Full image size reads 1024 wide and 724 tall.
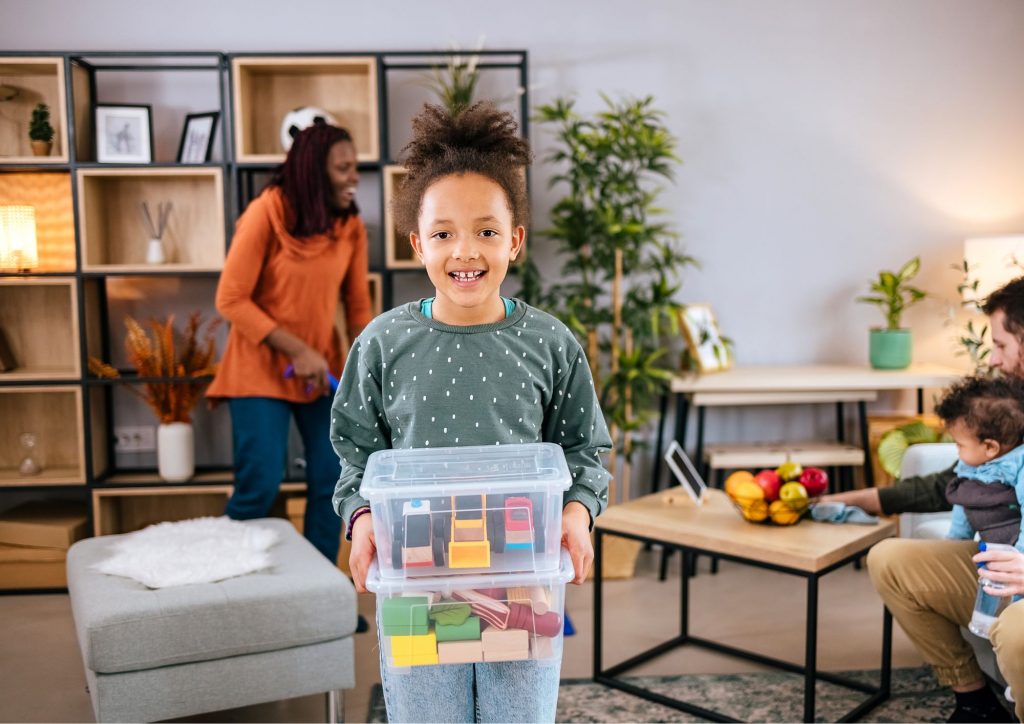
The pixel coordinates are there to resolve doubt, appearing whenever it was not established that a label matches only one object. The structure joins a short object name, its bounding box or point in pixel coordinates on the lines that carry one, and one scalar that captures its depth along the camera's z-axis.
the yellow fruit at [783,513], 2.47
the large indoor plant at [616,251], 3.42
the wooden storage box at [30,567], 3.50
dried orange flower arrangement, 3.53
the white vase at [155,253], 3.60
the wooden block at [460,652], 1.09
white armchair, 2.67
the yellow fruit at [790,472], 2.52
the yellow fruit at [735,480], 2.51
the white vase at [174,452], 3.56
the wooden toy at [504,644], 1.09
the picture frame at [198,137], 3.62
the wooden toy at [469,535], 1.09
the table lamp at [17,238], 3.48
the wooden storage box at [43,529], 3.51
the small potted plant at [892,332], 3.80
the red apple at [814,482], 2.55
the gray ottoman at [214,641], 2.12
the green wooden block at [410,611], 1.09
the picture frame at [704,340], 3.68
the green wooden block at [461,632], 1.09
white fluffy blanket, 2.31
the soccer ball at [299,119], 3.53
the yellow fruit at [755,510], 2.48
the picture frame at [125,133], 3.57
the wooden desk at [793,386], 3.57
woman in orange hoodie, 2.96
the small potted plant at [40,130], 3.52
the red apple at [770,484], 2.47
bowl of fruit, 2.46
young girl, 1.25
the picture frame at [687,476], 2.73
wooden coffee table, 2.28
